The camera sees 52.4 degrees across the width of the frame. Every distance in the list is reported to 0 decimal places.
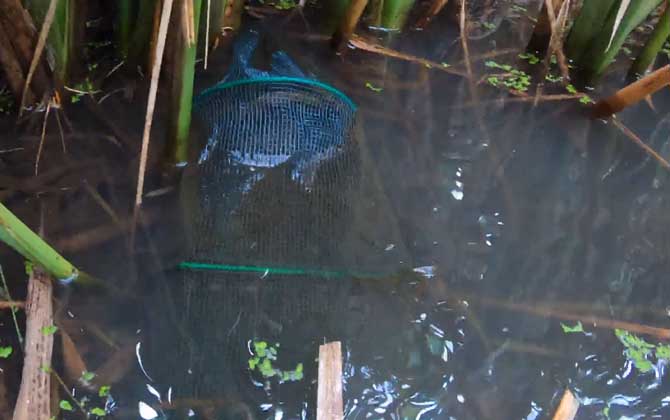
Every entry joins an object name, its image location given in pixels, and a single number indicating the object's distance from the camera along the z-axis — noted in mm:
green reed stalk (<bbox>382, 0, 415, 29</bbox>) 2070
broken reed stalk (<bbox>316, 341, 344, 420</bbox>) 1154
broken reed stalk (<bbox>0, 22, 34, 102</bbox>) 1474
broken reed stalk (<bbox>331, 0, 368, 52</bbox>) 1847
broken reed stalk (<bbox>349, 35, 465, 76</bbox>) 2084
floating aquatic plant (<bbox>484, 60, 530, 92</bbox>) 2094
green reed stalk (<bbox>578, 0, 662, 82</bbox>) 1812
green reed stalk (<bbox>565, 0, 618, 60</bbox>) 1918
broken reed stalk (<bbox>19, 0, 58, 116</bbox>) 1214
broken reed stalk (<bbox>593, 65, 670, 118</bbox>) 1765
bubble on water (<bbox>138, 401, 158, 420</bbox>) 1203
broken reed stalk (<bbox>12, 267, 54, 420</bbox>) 1146
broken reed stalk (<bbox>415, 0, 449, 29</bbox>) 2193
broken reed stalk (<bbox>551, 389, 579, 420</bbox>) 1215
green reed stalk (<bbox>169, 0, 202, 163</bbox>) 1277
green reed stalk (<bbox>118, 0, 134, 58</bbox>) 1626
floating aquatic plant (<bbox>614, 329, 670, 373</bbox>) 1436
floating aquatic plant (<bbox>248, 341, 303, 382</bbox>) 1292
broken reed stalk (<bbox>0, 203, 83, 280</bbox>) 1003
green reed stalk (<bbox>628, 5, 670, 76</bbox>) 1881
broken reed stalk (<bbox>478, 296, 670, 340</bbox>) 1486
